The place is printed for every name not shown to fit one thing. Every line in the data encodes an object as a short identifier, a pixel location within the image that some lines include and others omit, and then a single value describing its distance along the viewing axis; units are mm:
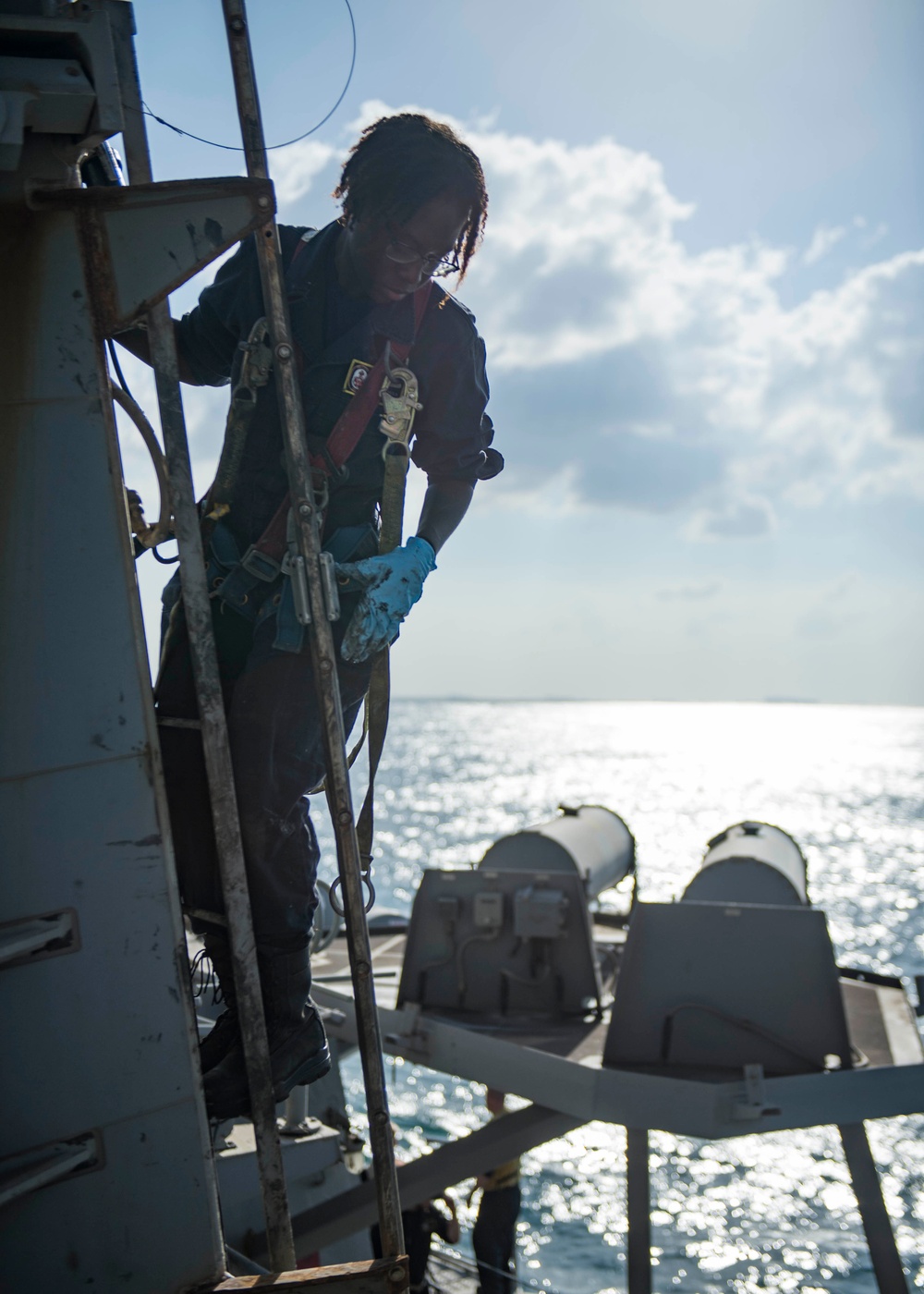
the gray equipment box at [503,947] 8531
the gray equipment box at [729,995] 7281
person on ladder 3053
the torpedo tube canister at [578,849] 10359
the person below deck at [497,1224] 10305
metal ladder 2818
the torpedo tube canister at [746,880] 9867
